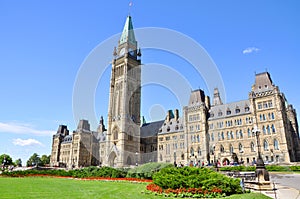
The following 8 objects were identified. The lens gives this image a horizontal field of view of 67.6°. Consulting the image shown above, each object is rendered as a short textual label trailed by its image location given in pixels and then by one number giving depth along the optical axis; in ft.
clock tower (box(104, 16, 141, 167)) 240.94
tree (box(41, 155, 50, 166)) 400.59
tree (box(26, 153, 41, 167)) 384.02
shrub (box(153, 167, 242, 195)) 44.60
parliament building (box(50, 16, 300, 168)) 167.12
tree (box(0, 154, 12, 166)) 367.88
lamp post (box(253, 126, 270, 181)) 57.88
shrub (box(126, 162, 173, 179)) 81.92
